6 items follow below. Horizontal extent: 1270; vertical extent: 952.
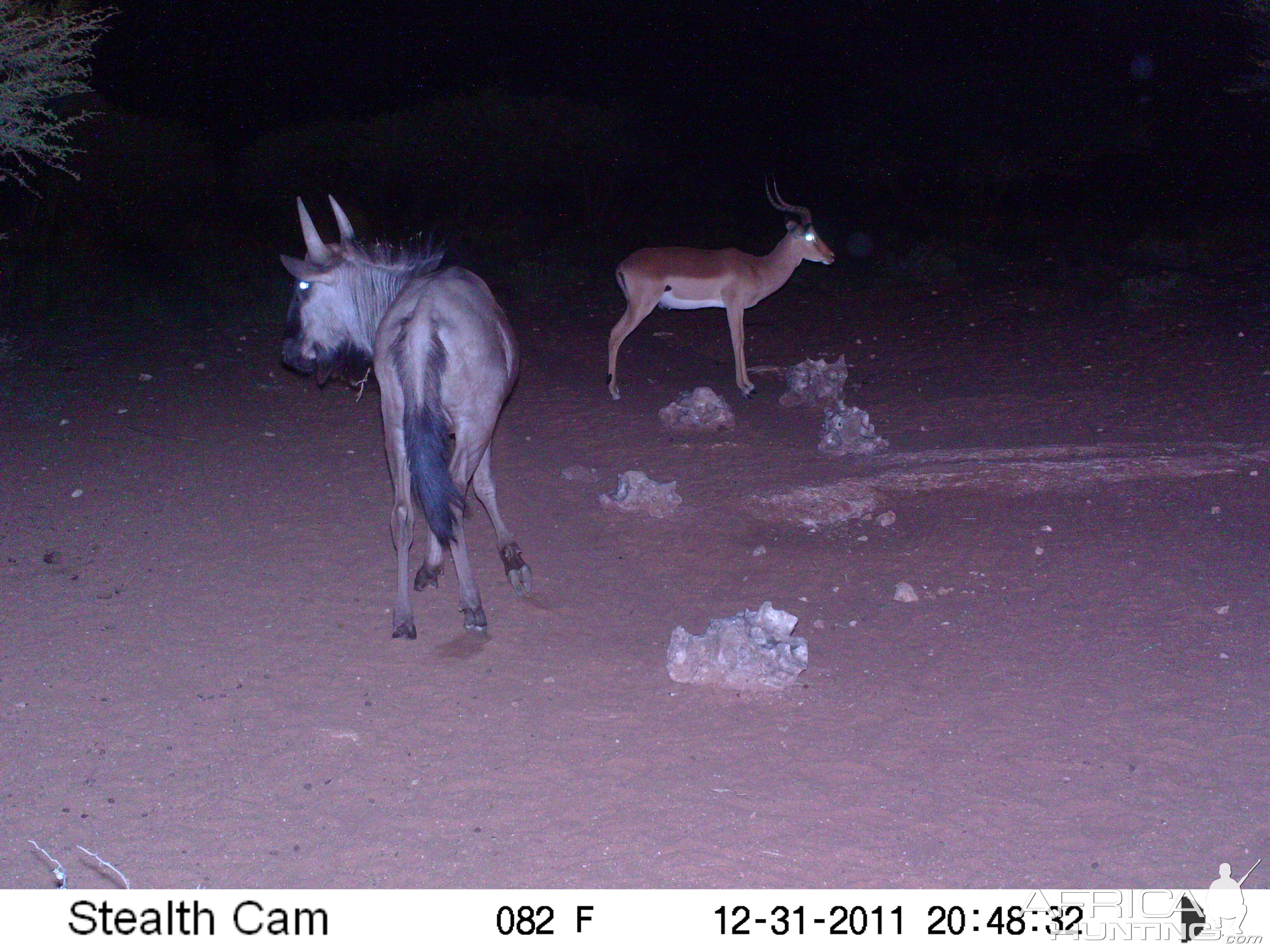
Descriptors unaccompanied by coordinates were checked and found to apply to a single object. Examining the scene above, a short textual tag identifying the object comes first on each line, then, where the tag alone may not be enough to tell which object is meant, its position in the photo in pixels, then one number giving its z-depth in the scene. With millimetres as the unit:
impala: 10828
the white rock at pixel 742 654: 5113
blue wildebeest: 5609
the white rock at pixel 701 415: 9484
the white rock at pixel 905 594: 6051
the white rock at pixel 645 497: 7516
